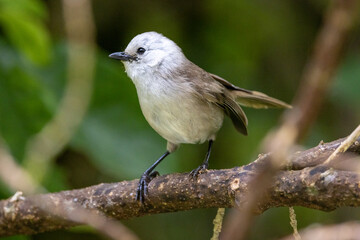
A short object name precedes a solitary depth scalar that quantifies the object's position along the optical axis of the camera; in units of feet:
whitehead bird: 13.19
